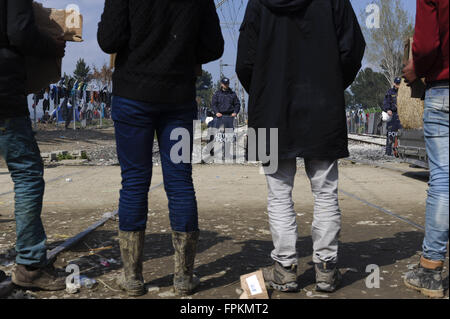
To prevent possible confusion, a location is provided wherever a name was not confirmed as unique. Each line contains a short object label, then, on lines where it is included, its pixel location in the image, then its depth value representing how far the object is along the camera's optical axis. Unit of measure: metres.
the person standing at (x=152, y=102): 2.67
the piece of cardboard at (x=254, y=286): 2.68
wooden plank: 2.75
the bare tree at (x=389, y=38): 36.19
